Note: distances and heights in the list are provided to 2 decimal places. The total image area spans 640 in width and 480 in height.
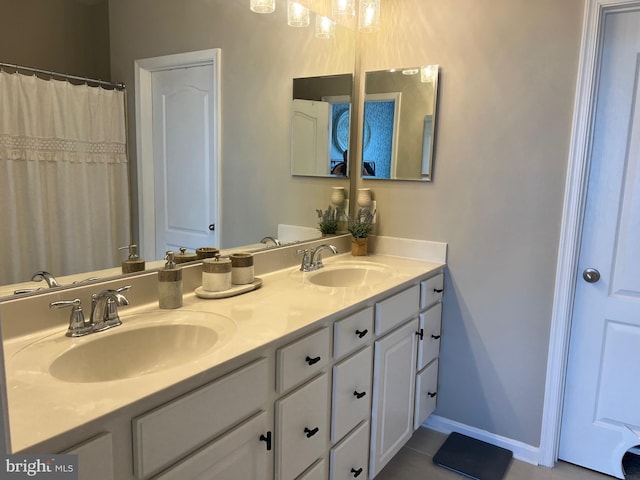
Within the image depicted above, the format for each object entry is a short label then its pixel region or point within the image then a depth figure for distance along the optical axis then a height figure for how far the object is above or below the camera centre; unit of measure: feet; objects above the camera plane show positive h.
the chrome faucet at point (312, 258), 7.07 -1.24
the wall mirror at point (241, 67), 4.77 +1.25
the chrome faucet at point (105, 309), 4.23 -1.27
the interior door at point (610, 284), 6.41 -1.42
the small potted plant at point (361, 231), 8.22 -0.92
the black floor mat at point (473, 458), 7.01 -4.29
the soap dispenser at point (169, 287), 4.87 -1.20
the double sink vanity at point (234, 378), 3.02 -1.65
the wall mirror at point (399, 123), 7.63 +0.95
